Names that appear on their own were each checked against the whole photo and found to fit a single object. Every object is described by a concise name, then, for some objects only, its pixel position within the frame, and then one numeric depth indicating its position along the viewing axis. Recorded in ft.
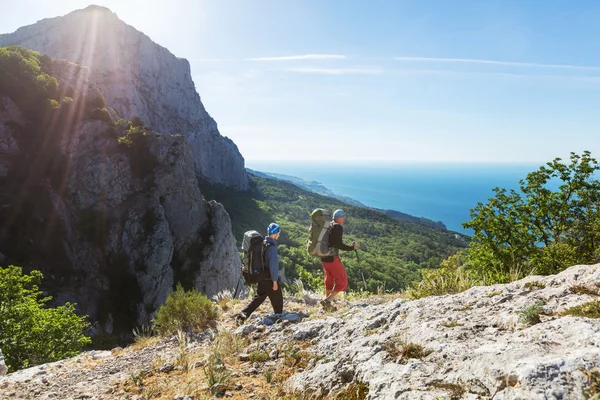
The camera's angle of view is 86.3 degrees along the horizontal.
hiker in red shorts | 26.55
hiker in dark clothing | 24.93
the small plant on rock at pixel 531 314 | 11.54
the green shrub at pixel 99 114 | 137.18
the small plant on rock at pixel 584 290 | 12.56
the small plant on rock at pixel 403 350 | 11.96
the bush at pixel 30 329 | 34.61
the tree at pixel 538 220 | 29.50
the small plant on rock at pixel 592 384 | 6.90
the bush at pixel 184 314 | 25.36
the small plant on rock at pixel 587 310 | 10.66
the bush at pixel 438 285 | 22.00
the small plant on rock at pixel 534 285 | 15.09
